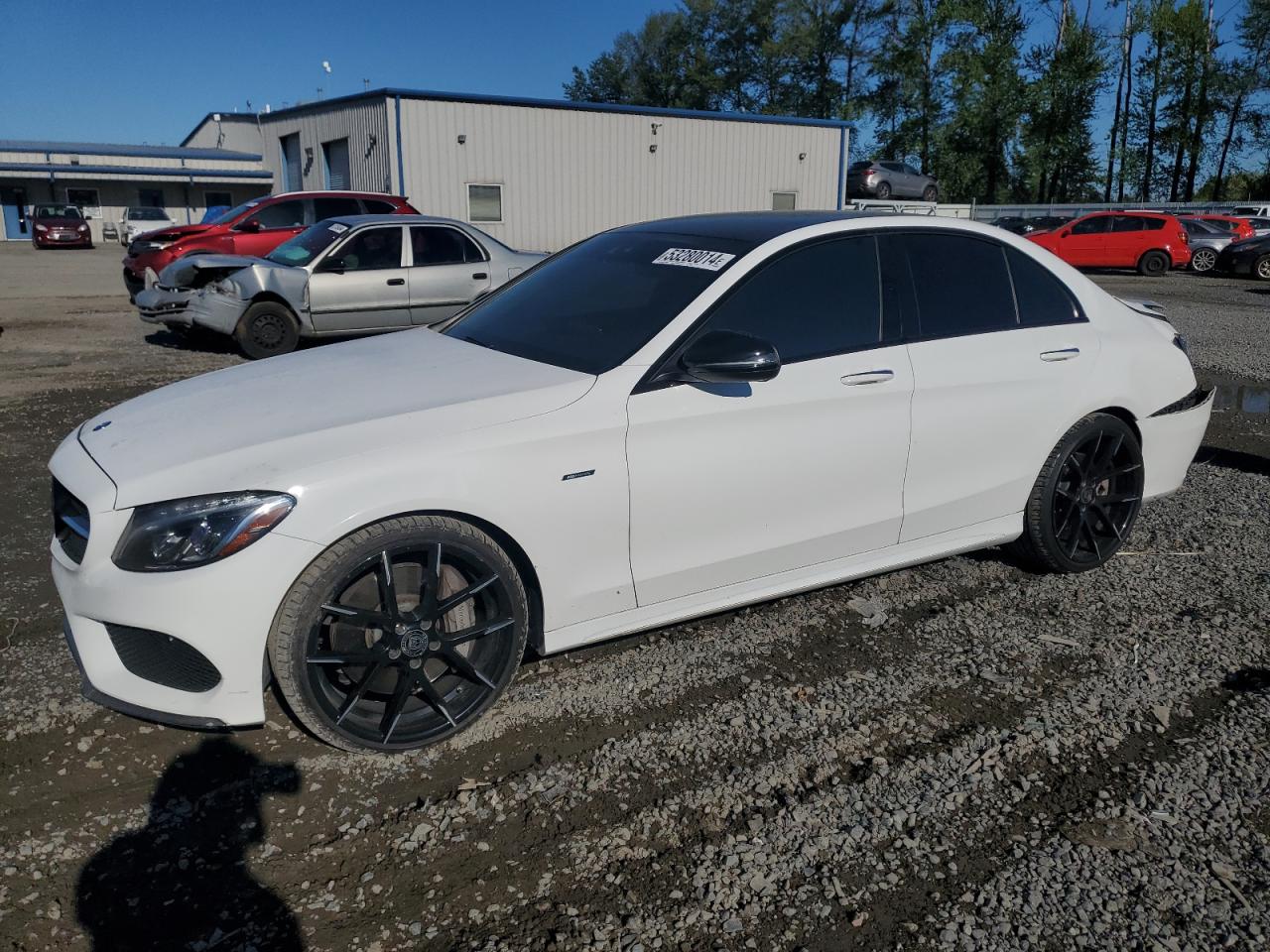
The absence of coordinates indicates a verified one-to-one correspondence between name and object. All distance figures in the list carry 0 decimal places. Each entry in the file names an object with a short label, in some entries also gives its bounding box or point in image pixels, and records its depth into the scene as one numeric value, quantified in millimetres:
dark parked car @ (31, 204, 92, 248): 37259
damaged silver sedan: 10602
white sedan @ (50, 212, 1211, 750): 2836
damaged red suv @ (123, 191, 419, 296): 13992
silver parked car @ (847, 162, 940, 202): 35969
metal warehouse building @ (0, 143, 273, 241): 45906
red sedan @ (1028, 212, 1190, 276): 25359
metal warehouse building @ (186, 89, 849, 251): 21812
